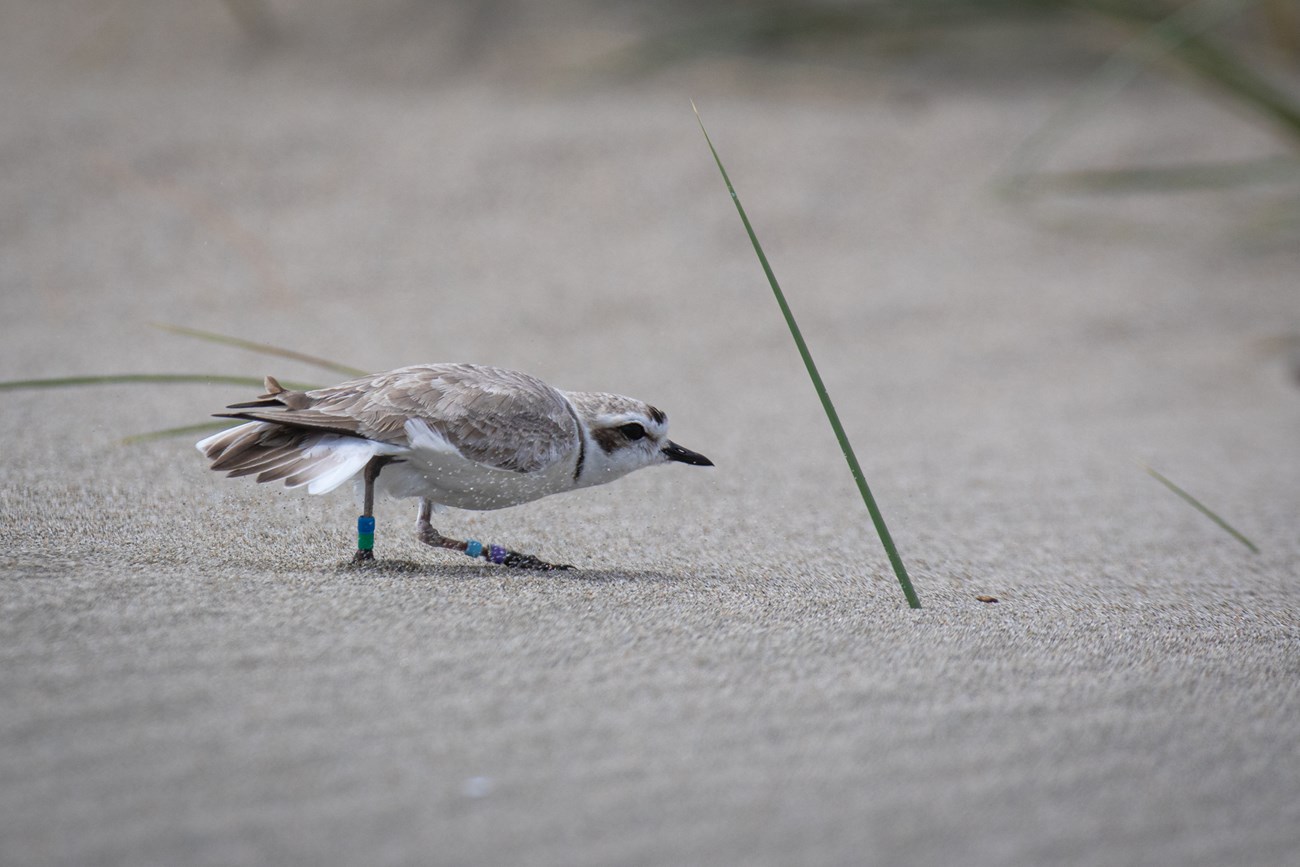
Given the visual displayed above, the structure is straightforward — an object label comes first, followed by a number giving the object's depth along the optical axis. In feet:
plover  18.71
